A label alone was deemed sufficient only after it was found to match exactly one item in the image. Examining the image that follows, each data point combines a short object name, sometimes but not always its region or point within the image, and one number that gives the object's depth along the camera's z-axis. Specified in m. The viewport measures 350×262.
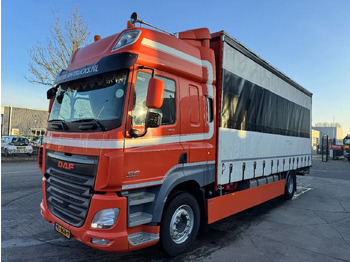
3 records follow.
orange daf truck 3.11
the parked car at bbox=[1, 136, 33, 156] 17.97
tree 18.85
